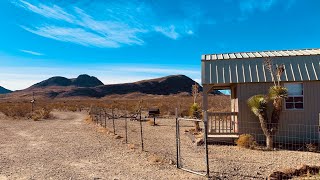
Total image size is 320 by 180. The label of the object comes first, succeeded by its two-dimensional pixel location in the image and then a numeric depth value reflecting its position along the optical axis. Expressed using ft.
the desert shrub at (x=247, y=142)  47.39
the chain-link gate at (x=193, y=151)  32.97
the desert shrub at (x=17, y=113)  112.95
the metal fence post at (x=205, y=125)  31.71
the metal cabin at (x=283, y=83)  49.29
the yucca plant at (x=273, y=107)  46.74
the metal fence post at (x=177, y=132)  35.75
